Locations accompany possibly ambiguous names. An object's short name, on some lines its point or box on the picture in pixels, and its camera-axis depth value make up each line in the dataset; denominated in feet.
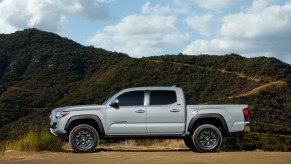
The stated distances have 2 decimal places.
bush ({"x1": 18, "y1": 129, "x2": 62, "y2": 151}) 44.14
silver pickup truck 40.57
